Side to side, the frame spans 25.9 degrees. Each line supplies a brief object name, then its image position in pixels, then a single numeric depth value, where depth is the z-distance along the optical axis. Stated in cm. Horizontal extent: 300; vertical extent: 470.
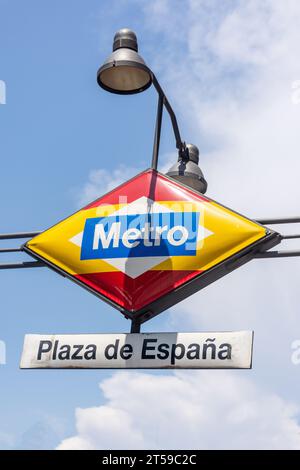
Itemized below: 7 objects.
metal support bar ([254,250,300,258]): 608
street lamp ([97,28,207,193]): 633
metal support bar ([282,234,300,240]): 616
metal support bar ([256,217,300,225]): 638
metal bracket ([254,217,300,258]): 609
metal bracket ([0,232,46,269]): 692
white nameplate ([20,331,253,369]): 528
